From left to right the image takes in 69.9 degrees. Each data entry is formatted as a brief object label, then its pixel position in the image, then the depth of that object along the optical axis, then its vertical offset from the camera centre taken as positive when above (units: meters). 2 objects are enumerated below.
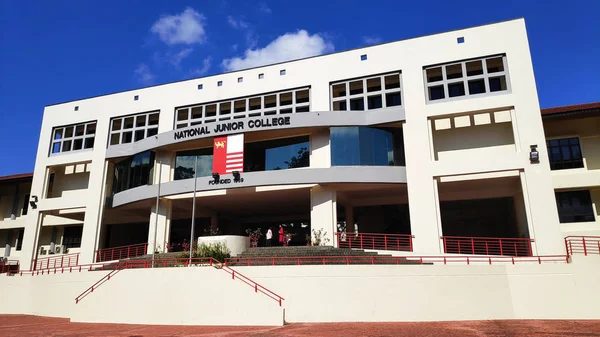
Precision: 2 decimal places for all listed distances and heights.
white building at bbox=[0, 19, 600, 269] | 20.19 +5.68
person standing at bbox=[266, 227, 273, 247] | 21.62 +1.02
